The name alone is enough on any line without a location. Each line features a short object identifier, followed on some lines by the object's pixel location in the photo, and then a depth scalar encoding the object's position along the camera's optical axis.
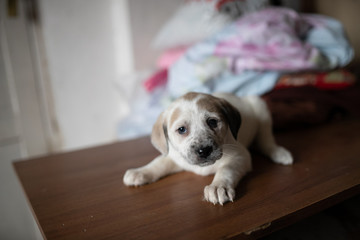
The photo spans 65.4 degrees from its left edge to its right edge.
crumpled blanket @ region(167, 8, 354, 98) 1.28
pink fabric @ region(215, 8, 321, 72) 1.28
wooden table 0.63
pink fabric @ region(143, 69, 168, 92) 1.59
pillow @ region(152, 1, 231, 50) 1.46
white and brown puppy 0.73
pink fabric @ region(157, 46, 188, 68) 1.70
